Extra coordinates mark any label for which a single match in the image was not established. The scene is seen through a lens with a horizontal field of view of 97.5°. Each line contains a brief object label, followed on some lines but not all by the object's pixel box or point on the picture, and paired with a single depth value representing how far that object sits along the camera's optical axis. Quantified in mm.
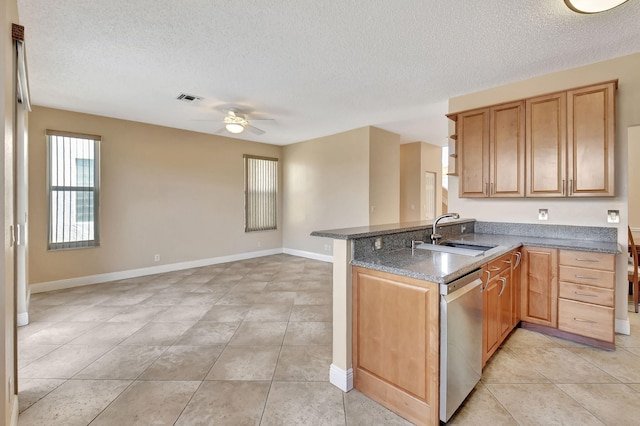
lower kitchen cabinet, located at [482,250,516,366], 2135
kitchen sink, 2177
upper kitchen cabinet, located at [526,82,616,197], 2721
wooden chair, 3196
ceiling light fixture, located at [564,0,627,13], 1907
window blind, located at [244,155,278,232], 6633
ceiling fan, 4207
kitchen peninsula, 1641
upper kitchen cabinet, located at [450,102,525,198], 3229
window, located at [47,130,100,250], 4246
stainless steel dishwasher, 1563
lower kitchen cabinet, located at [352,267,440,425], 1601
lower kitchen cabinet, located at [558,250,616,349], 2482
